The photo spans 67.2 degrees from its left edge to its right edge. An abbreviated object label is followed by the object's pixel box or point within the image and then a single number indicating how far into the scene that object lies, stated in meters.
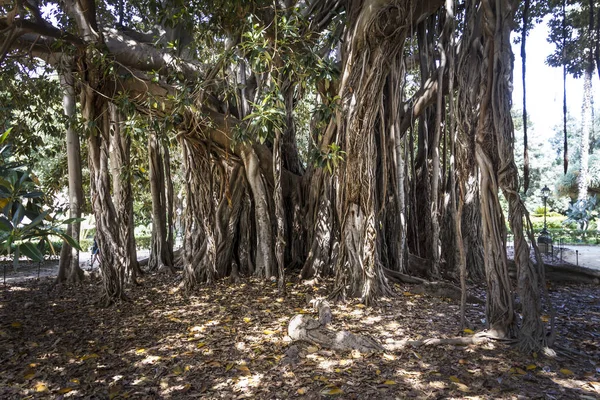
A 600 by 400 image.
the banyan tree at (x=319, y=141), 3.49
